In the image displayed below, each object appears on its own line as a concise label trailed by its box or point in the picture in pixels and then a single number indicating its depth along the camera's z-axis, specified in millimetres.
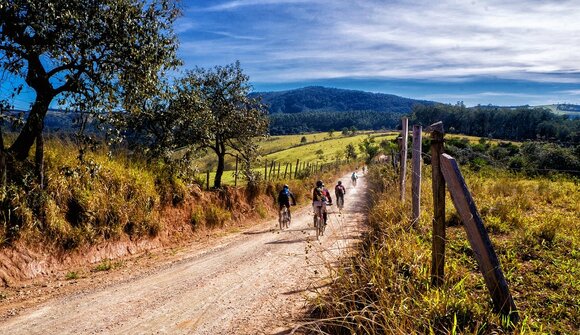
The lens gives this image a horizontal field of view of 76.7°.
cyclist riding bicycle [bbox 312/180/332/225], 15836
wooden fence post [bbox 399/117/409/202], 11867
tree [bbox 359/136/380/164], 94769
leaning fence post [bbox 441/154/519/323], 3648
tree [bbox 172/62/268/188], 23719
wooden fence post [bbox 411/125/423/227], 8414
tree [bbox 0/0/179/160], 9719
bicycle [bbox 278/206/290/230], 18984
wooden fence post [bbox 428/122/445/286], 4520
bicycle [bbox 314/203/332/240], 15433
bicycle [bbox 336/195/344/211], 24062
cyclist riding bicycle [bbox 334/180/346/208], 23288
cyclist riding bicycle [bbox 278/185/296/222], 18641
